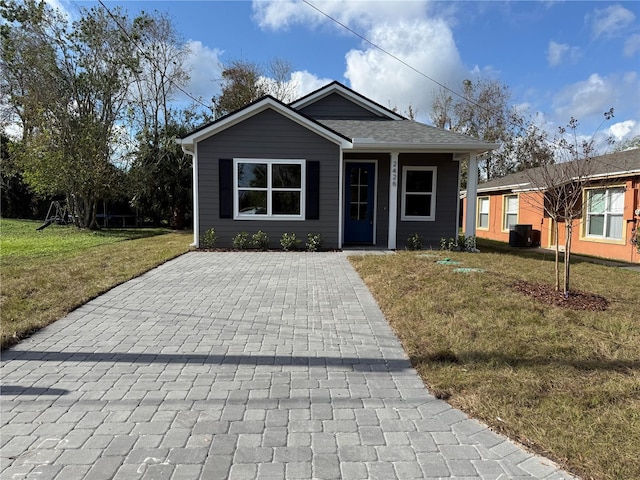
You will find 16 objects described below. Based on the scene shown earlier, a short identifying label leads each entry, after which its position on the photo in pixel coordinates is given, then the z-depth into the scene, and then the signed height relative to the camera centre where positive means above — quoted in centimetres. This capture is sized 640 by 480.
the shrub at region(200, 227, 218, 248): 1159 -67
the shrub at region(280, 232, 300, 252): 1158 -72
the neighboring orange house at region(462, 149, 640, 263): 1184 +14
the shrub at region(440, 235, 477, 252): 1188 -74
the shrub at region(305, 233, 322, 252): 1158 -71
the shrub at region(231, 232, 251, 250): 1159 -74
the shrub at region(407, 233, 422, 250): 1185 -71
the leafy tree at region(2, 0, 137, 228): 1698 +499
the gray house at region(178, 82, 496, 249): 1144 +125
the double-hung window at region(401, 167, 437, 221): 1245 +75
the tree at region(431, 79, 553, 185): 3234 +793
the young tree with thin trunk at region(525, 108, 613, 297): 600 +66
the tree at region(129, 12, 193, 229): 2083 +263
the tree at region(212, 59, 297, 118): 2814 +918
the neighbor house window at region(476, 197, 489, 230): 2156 +36
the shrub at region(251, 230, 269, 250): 1161 -68
